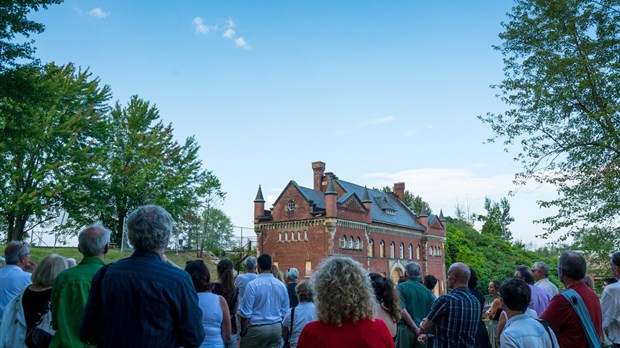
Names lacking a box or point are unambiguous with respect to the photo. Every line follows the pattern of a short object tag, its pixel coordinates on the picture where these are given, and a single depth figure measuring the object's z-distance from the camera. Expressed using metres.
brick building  39.31
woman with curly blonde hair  3.06
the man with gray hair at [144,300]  3.12
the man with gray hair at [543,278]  7.19
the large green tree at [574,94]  12.74
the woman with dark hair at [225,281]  6.43
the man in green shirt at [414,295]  6.96
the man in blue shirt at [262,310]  7.33
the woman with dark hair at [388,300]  4.81
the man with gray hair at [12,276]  5.55
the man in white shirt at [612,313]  5.95
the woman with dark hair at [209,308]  5.15
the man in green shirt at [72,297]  3.88
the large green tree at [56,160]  27.31
